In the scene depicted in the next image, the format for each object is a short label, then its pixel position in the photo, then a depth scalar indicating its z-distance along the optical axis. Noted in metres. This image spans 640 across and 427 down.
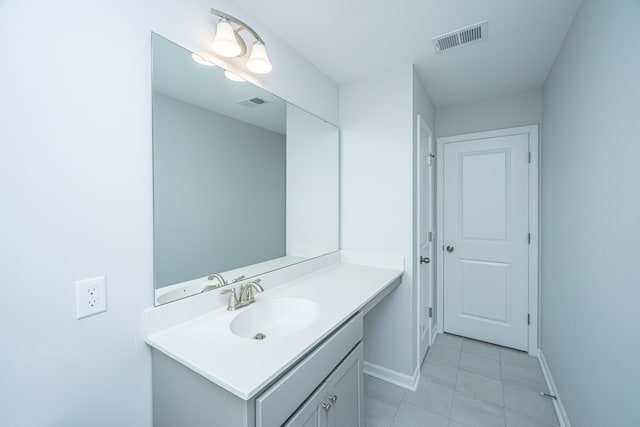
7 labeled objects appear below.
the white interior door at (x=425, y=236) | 2.18
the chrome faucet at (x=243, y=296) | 1.28
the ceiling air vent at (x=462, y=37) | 1.59
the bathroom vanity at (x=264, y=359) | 0.81
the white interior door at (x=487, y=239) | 2.49
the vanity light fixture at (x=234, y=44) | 1.21
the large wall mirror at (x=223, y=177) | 1.12
